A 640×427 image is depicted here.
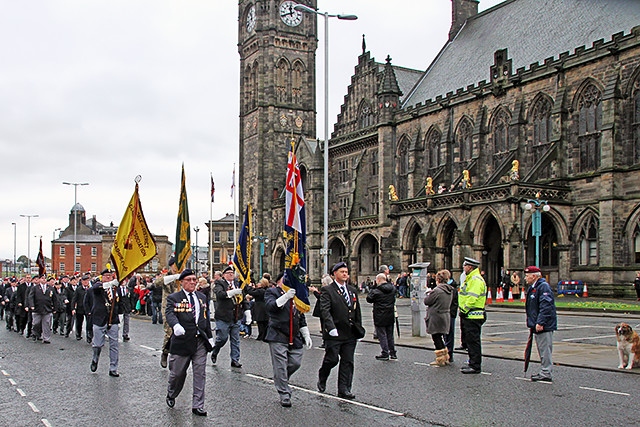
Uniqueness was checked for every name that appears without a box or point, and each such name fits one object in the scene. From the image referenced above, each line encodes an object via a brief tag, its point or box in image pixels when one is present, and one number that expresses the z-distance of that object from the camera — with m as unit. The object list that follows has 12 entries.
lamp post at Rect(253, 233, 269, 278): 68.31
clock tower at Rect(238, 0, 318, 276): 71.88
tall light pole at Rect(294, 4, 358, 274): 27.36
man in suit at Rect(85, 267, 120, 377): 13.19
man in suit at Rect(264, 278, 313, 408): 9.88
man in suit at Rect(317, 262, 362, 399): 10.27
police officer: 12.55
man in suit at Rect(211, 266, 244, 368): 14.13
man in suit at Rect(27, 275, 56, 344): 20.28
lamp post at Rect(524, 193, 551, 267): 33.81
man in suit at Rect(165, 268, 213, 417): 9.33
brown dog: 12.51
